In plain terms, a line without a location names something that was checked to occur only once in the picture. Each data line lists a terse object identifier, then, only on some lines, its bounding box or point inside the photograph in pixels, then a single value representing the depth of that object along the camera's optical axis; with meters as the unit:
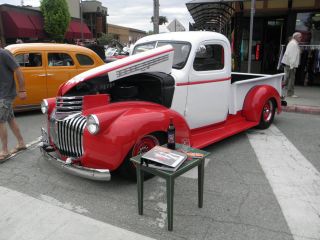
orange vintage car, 7.87
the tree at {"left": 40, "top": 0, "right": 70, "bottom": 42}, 27.88
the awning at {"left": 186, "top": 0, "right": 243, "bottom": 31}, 12.64
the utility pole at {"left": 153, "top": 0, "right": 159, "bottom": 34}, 12.93
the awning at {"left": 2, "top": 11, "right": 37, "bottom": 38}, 24.31
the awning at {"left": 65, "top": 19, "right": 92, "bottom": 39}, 31.88
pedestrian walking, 4.93
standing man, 9.30
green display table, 2.98
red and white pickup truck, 3.86
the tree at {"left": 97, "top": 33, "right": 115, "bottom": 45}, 42.74
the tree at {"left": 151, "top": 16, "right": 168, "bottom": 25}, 79.39
